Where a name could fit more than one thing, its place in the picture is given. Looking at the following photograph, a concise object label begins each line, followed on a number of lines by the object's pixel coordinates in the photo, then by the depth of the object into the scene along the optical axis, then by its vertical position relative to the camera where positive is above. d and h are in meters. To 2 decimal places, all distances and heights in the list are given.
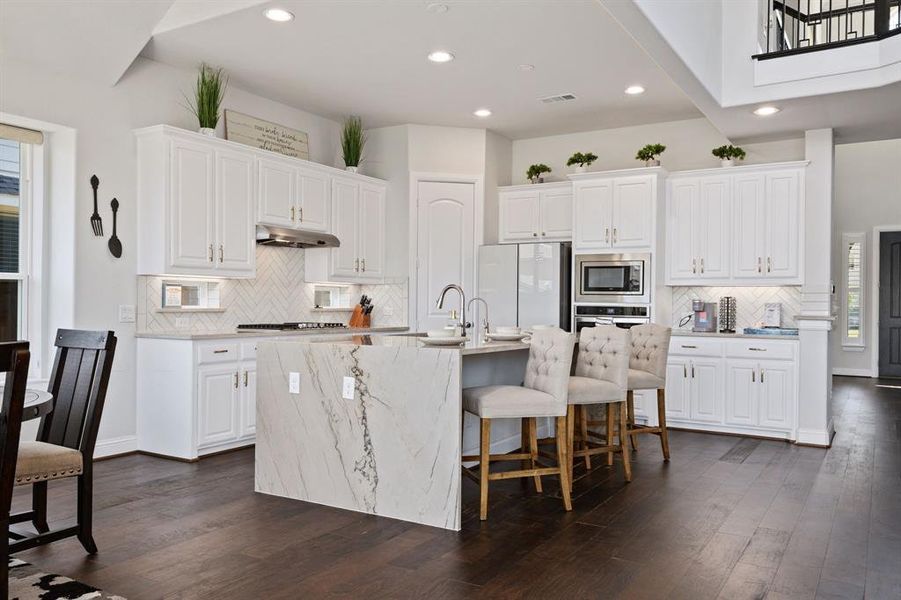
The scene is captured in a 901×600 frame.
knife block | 7.00 -0.23
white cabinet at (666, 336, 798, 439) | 5.82 -0.73
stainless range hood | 5.64 +0.48
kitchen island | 3.49 -0.68
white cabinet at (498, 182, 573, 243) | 7.00 +0.85
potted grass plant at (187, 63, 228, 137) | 5.27 +1.45
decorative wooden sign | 5.77 +1.38
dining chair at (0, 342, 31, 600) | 2.19 -0.38
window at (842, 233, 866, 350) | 10.91 +0.13
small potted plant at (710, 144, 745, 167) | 6.28 +1.29
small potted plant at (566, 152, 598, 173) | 6.75 +1.32
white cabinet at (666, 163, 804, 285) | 6.04 +0.64
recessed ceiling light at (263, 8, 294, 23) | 4.30 +1.73
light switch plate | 5.03 -0.13
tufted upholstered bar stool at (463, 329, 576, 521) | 3.62 -0.53
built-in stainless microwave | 6.36 +0.18
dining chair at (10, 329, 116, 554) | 2.76 -0.59
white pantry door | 7.05 +0.52
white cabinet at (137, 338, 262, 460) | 4.88 -0.71
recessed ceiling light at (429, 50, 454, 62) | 5.03 +1.73
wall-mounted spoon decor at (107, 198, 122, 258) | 4.95 +0.35
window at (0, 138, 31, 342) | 4.64 +0.38
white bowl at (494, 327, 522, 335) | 4.44 -0.21
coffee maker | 6.40 -0.16
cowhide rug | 2.59 -1.10
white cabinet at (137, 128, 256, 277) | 4.96 +0.66
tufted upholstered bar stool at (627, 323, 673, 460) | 4.89 -0.46
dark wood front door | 10.69 +0.00
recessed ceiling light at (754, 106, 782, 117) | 5.41 +1.46
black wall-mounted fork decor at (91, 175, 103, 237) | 4.84 +0.51
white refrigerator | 6.70 +0.14
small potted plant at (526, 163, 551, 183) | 7.17 +1.28
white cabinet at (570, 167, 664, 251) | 6.35 +0.82
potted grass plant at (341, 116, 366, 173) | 6.77 +1.45
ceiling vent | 6.05 +1.72
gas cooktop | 5.81 -0.26
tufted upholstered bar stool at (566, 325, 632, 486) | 4.07 -0.50
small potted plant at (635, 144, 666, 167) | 6.37 +1.31
